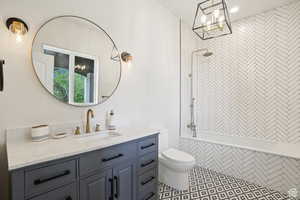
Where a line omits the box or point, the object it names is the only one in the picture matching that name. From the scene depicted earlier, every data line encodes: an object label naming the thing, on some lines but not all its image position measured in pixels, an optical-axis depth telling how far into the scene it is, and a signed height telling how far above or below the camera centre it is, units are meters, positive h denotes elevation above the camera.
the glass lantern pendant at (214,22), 1.52 +0.84
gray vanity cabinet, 0.86 -0.56
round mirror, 1.40 +0.43
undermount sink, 1.52 -0.38
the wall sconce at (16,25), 1.18 +0.61
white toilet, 1.99 -0.96
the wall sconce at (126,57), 2.03 +0.60
